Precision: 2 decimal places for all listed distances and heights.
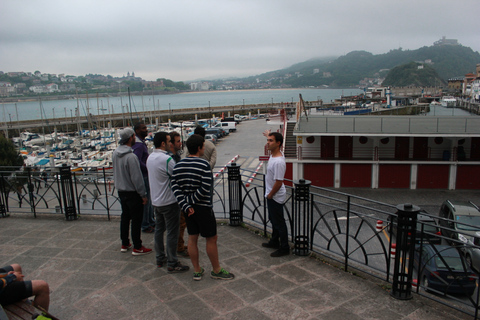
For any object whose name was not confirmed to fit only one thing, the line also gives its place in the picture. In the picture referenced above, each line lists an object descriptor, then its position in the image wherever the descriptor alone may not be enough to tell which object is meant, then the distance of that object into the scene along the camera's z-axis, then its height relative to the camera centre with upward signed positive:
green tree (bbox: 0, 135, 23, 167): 22.75 -3.25
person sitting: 2.96 -1.70
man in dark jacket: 5.76 -0.99
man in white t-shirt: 4.67 -1.40
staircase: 23.83 -3.57
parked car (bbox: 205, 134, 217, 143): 40.36 -4.52
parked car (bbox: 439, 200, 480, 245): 11.09 -4.30
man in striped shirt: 3.90 -1.09
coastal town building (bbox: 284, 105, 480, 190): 21.41 -4.20
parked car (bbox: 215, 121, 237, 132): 50.64 -3.92
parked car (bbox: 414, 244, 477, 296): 7.40 -4.13
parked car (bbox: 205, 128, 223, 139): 42.94 -4.09
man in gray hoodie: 4.93 -1.26
